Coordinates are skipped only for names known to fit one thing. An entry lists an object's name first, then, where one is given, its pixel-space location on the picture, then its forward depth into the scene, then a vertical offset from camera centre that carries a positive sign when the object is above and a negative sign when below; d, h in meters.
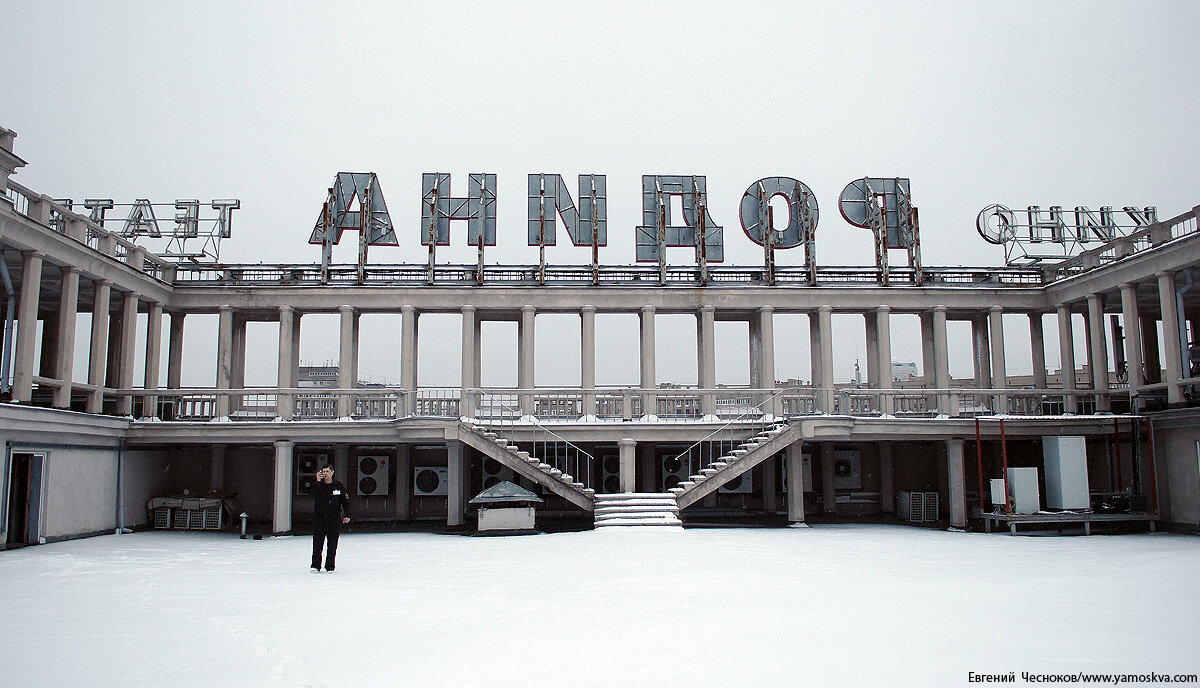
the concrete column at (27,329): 23.50 +3.04
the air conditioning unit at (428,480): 34.06 -1.67
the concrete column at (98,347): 27.45 +2.93
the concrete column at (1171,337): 26.97 +2.91
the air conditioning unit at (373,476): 33.84 -1.49
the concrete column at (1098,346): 30.66 +3.02
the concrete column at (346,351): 32.59 +3.27
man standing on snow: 15.90 -1.39
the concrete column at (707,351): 33.09 +3.19
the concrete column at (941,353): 33.66 +3.10
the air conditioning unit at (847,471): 35.69 -1.51
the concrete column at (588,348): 32.47 +3.31
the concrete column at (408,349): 32.47 +3.32
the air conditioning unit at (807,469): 35.66 -1.43
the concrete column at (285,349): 32.62 +3.38
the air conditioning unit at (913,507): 32.59 -2.78
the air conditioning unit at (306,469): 34.06 -1.21
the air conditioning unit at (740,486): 35.31 -2.08
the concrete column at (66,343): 25.38 +2.84
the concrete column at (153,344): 31.53 +3.47
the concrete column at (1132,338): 28.28 +3.03
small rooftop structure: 25.19 -2.21
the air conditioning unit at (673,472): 34.88 -1.47
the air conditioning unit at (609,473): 35.28 -1.51
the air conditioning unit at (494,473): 34.38 -1.43
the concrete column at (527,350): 32.84 +3.27
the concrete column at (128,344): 29.36 +3.21
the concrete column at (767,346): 32.88 +3.33
